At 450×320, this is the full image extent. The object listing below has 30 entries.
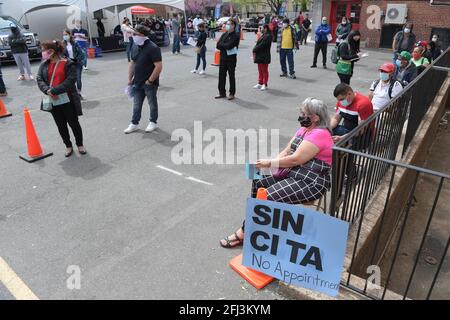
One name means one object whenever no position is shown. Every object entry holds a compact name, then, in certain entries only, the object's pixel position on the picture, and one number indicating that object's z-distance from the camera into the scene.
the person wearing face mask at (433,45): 12.17
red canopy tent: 25.40
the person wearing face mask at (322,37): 12.99
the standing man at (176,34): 17.23
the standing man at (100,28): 20.52
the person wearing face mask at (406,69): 6.65
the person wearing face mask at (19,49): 10.78
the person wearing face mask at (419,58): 8.13
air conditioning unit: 19.90
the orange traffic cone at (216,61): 14.12
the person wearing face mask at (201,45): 11.81
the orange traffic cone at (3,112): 7.90
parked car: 13.86
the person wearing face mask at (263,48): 9.71
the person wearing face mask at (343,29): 13.51
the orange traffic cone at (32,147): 5.59
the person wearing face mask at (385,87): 5.66
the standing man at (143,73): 6.30
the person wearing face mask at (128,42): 13.76
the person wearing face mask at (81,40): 12.47
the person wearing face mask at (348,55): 8.62
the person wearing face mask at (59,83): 5.24
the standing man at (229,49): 8.71
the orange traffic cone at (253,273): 3.10
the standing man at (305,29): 22.48
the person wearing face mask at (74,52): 9.38
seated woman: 3.44
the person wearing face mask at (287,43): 11.38
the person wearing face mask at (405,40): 10.71
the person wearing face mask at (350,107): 4.78
